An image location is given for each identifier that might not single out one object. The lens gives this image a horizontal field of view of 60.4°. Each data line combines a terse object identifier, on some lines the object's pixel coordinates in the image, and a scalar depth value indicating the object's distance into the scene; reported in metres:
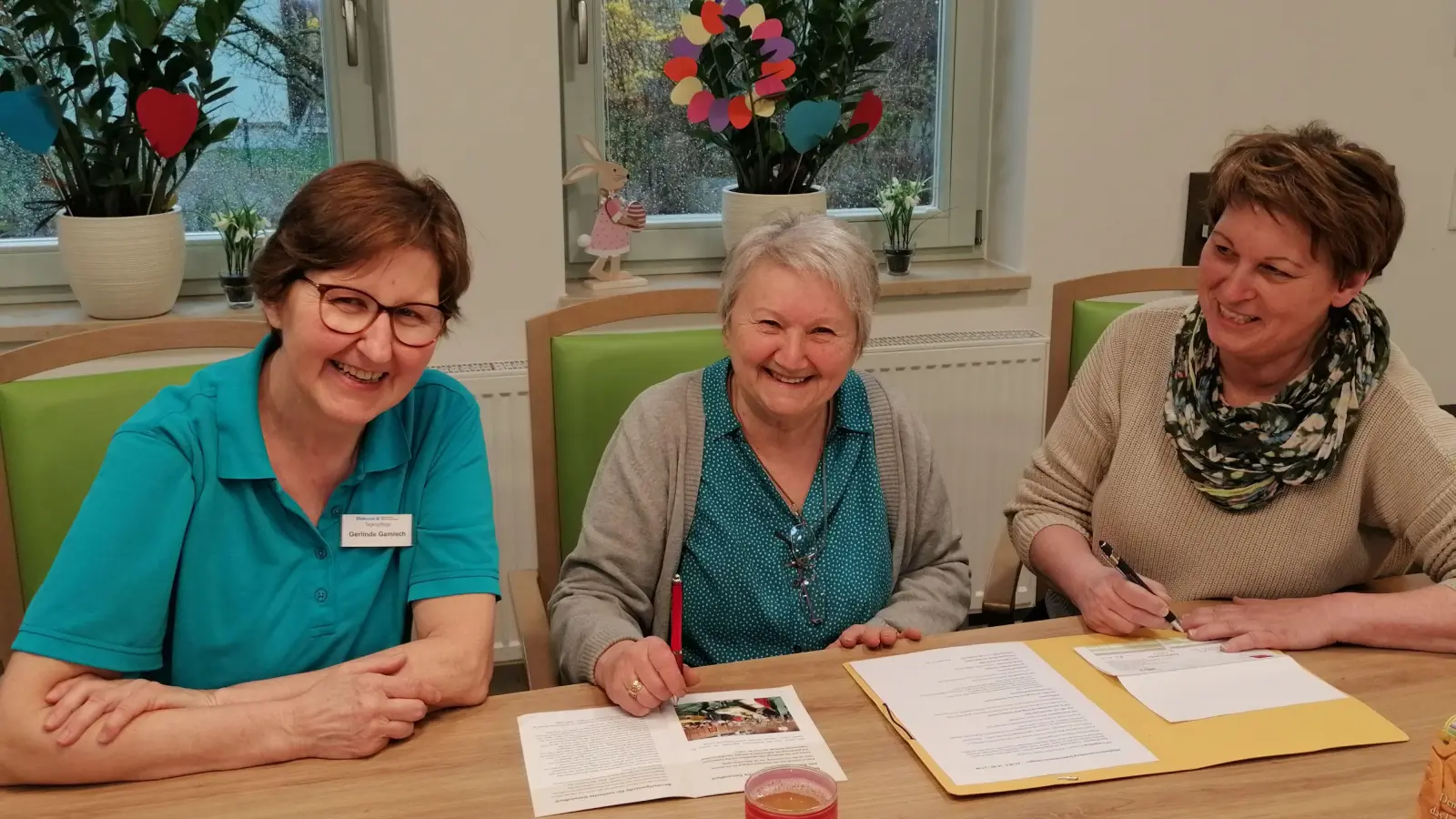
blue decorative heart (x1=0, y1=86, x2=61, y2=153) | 2.26
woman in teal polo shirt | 1.23
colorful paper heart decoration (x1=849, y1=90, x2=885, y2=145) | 2.77
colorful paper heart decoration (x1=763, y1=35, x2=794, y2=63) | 2.62
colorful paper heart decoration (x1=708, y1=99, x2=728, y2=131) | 2.67
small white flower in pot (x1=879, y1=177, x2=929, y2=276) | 2.94
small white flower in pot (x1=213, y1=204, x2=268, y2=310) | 2.59
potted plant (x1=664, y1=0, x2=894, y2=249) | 2.64
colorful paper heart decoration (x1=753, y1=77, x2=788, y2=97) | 2.65
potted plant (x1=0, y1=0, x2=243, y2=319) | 2.32
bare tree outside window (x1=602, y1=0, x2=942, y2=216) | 2.84
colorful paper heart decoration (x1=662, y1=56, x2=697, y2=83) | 2.67
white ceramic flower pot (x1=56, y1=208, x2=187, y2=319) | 2.40
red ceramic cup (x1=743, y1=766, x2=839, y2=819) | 1.03
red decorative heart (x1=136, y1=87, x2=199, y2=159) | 2.32
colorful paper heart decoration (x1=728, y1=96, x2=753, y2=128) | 2.66
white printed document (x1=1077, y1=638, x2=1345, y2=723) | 1.39
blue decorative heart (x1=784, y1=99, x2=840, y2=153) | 2.64
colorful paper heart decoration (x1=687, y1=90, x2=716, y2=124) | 2.68
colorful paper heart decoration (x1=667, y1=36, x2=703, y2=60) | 2.67
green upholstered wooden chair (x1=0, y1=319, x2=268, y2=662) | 1.61
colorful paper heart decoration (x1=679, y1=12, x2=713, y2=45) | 2.63
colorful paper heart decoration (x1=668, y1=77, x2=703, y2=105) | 2.67
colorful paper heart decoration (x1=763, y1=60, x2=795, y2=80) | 2.63
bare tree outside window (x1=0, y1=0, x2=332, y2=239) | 2.65
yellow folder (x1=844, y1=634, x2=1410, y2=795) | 1.27
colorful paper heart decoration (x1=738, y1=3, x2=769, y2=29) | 2.61
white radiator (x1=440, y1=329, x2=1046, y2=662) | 2.67
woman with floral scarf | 1.61
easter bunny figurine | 2.74
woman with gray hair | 1.69
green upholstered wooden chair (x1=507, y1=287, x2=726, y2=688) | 1.90
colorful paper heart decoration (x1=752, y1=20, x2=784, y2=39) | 2.60
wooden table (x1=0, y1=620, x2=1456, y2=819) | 1.17
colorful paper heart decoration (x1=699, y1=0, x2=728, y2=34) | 2.61
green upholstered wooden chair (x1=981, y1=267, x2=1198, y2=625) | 2.16
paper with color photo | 1.20
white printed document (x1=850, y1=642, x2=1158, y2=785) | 1.26
